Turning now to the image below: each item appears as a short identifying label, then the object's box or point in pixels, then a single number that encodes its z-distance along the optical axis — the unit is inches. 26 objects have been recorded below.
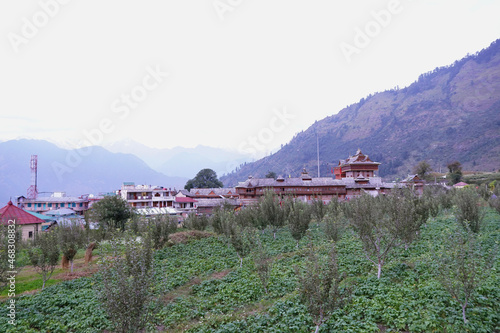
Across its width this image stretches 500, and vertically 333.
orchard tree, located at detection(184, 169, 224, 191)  4330.7
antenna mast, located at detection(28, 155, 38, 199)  3309.1
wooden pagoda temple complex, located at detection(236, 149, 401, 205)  2392.5
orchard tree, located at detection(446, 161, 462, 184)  3555.6
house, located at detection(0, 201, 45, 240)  1546.9
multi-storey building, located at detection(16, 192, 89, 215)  3011.8
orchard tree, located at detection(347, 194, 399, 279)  556.4
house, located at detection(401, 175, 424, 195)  2789.4
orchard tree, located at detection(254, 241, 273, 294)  538.6
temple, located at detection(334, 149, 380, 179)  2937.7
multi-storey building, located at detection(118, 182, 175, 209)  2900.3
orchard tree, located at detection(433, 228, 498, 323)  368.5
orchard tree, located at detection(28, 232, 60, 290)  703.7
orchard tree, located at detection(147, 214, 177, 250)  1041.0
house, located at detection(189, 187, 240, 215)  3371.8
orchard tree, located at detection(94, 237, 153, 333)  309.3
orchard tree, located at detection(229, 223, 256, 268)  762.8
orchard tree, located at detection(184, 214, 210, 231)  1604.8
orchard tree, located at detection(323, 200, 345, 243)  791.2
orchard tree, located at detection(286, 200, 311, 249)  897.5
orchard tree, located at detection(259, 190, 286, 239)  1251.8
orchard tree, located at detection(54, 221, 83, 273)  906.7
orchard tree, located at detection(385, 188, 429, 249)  561.9
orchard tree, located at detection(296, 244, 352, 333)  344.2
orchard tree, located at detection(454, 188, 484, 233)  821.2
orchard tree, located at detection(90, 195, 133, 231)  1362.0
